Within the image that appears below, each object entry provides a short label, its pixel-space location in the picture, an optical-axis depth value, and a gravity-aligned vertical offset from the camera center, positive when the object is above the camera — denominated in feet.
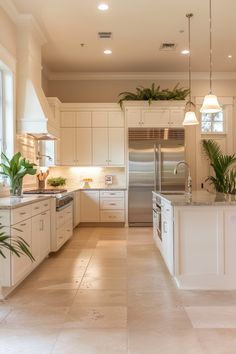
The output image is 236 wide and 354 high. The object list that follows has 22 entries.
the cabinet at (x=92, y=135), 25.02 +3.15
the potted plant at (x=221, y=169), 23.68 +0.54
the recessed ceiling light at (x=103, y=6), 15.37 +7.92
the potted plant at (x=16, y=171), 14.11 +0.28
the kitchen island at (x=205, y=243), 11.23 -2.22
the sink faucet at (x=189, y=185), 14.91 -0.39
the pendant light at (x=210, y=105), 13.17 +2.82
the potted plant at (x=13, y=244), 8.77 -1.98
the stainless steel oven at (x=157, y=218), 15.02 -1.94
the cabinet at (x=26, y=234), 10.69 -2.23
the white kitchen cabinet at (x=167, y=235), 11.63 -2.18
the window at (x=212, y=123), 26.25 +4.20
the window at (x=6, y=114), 16.08 +3.08
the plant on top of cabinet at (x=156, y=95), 23.98 +5.87
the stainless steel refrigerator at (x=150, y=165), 23.59 +0.85
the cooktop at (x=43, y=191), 17.26 -0.74
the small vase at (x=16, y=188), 14.32 -0.44
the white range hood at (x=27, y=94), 16.80 +4.24
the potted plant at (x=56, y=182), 24.35 -0.32
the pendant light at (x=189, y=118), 15.89 +2.79
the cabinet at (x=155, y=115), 23.93 +4.44
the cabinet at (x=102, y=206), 24.18 -2.07
